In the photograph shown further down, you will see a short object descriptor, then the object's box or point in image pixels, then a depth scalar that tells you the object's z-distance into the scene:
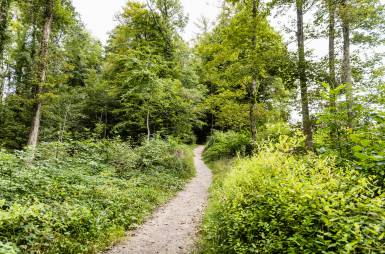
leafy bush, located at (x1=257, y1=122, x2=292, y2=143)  10.00
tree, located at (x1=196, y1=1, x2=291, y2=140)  9.86
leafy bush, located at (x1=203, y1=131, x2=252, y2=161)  14.66
